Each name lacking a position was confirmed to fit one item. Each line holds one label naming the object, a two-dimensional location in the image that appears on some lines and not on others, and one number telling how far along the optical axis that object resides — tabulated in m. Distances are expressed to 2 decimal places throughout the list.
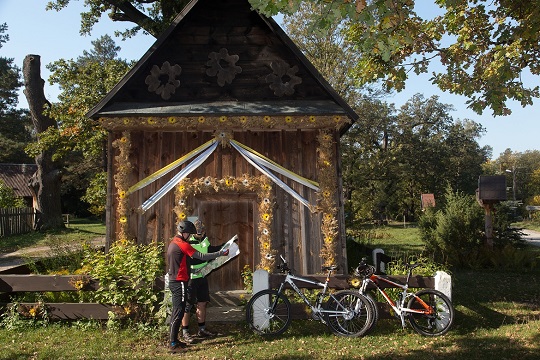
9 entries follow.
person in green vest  7.81
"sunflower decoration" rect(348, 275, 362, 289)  8.36
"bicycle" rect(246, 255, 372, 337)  7.97
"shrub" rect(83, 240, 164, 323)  8.32
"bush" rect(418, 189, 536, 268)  15.92
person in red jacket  7.38
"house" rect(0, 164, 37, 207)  41.04
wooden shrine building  10.00
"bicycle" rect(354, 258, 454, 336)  7.95
